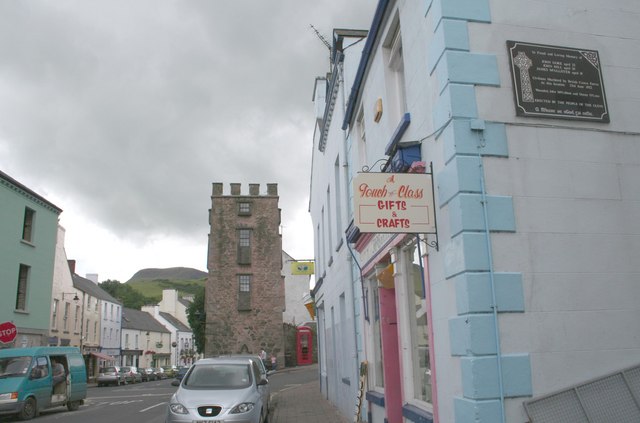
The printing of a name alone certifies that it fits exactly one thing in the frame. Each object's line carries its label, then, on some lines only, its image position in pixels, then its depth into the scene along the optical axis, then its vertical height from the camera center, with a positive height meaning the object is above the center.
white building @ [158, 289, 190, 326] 80.56 +5.62
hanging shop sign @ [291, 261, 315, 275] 23.86 +3.17
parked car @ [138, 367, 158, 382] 44.17 -2.55
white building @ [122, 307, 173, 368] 55.44 +0.37
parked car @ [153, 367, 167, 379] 47.68 -2.65
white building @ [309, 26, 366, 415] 11.16 +2.65
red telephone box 45.97 -0.50
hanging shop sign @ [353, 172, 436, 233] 5.44 +1.35
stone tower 39.91 +5.12
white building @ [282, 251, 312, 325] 56.72 +4.72
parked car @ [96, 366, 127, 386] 36.56 -2.14
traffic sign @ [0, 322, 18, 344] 16.28 +0.50
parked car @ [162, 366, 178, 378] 51.03 -2.67
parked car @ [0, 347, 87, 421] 14.28 -0.96
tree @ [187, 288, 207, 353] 50.31 +2.37
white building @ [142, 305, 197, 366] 71.81 +0.96
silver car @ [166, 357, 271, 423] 8.87 -0.92
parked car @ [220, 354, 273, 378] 13.12 -0.62
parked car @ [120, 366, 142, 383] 39.09 -2.21
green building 21.88 +3.89
